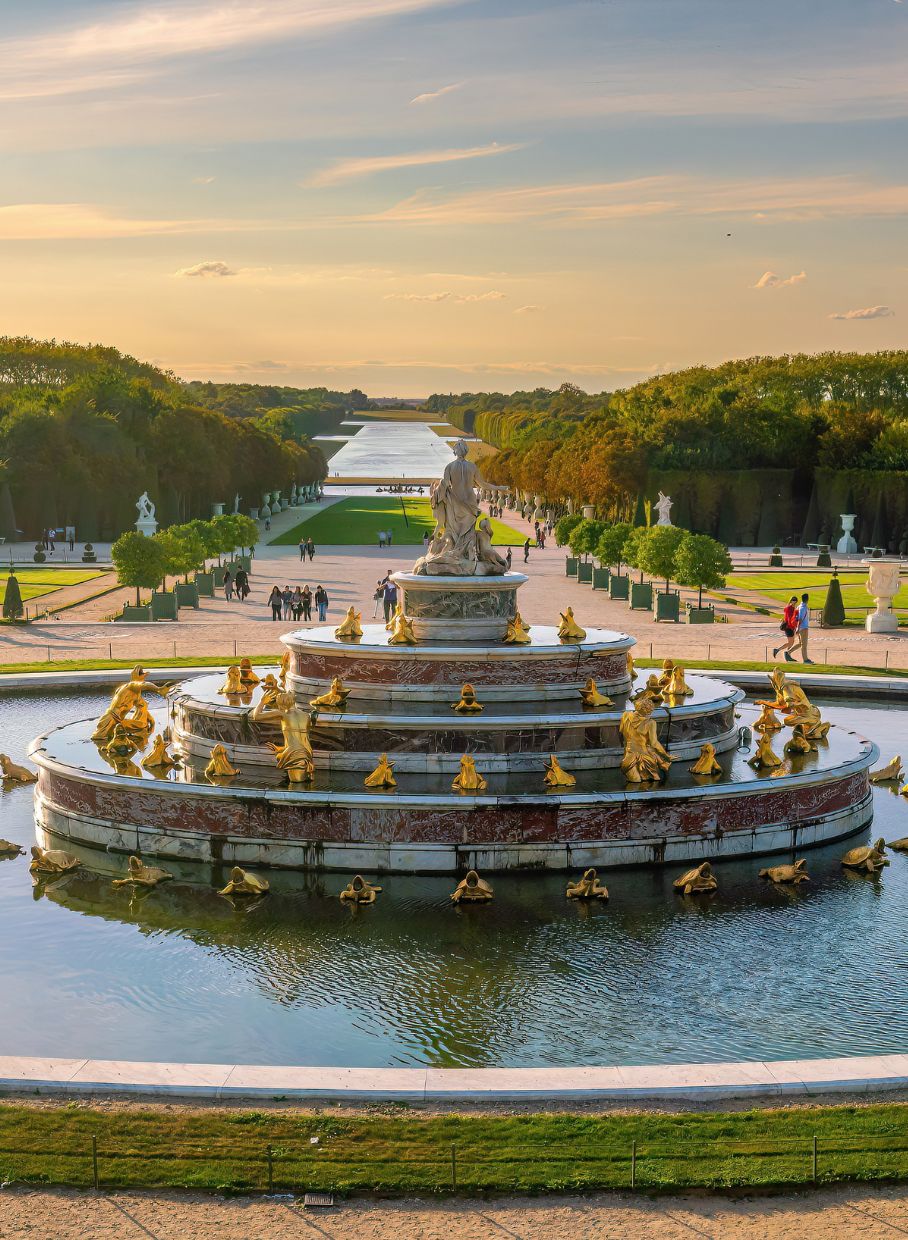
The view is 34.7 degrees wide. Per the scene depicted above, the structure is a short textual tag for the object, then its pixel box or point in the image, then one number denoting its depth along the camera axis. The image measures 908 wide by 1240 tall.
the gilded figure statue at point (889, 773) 24.41
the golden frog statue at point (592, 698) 22.81
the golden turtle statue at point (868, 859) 19.44
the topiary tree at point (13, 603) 47.09
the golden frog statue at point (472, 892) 17.91
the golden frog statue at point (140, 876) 18.80
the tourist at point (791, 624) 38.94
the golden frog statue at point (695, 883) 18.44
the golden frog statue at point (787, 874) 18.81
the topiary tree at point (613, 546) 61.47
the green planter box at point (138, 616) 48.25
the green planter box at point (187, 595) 53.47
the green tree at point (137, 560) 51.44
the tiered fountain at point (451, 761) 19.20
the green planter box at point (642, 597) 54.00
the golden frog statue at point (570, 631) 24.55
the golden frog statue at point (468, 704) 22.23
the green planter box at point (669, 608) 50.06
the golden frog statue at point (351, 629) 24.71
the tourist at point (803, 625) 36.59
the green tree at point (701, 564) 51.71
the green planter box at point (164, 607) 49.22
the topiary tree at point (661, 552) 54.44
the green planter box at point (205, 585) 57.25
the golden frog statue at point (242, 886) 18.41
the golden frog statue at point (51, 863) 19.38
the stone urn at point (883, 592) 43.81
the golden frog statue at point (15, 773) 24.36
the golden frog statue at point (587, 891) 18.02
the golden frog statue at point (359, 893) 18.00
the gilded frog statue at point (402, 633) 23.95
